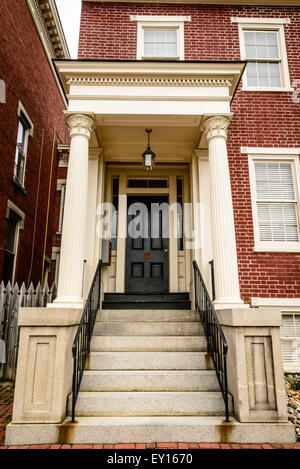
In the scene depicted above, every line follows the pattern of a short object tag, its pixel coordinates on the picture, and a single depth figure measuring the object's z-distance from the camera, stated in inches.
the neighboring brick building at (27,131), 329.8
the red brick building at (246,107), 270.8
